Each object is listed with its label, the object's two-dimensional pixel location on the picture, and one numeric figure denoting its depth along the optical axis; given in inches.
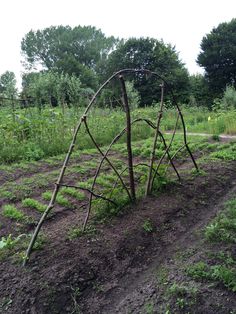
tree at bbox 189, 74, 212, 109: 1010.1
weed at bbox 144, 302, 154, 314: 79.4
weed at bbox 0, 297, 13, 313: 82.3
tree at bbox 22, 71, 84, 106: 341.7
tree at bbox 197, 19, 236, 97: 1032.8
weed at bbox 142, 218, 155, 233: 119.4
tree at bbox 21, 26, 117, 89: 1829.5
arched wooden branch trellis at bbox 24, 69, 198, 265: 98.3
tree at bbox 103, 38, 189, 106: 1000.2
